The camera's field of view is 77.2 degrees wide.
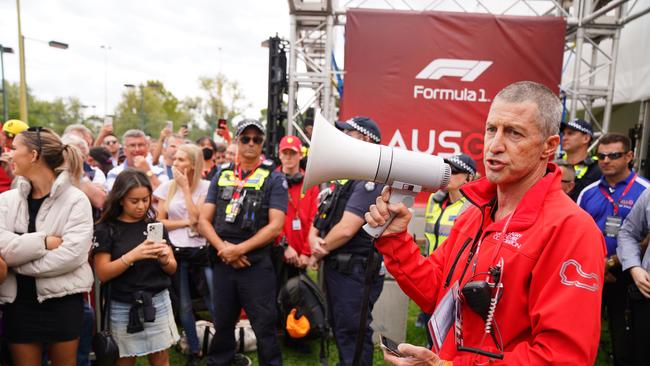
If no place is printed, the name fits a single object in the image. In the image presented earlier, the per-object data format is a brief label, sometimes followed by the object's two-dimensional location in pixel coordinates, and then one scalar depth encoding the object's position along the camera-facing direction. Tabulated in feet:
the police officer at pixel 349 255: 10.36
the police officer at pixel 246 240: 10.68
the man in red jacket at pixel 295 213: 12.96
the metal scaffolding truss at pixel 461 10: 22.25
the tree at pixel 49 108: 90.53
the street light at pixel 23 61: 59.58
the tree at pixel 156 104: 147.03
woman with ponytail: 8.17
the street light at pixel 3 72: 50.79
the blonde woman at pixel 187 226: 12.64
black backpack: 12.05
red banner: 22.49
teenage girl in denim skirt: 9.11
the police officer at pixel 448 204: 11.27
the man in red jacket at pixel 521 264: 3.84
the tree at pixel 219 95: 129.08
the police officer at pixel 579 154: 14.73
